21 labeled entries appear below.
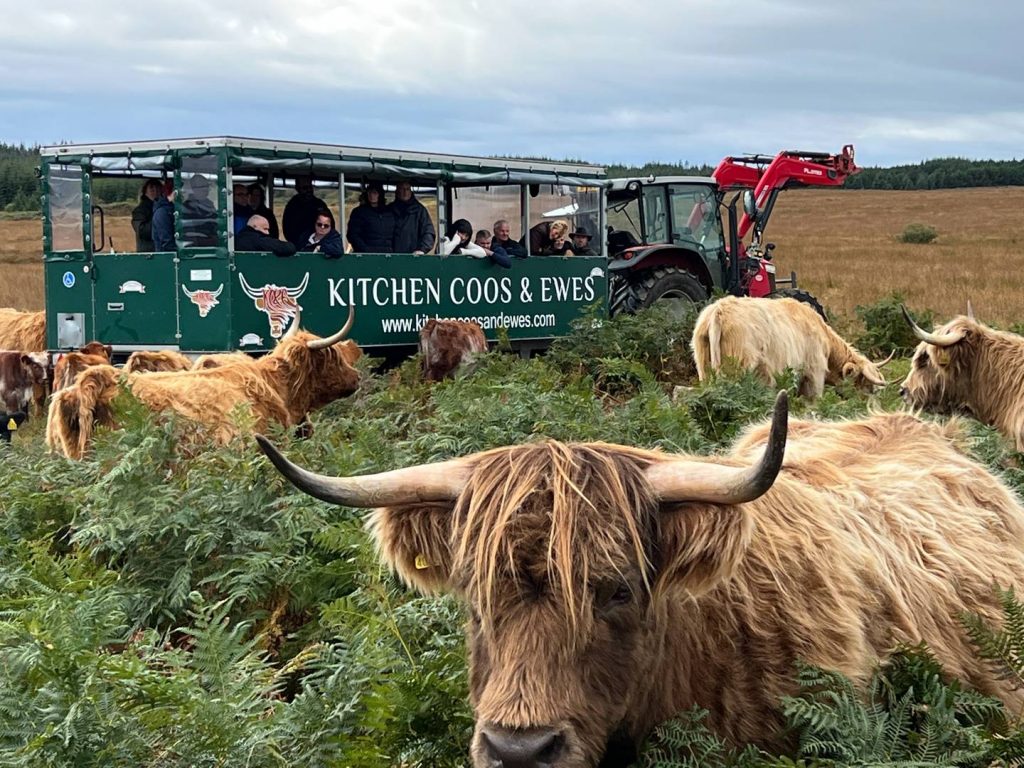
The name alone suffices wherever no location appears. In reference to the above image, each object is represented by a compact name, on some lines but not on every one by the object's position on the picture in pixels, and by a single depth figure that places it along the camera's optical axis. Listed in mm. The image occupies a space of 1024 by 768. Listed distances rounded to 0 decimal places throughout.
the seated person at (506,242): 14219
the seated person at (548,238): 14883
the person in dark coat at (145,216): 12969
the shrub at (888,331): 16688
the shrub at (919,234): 53281
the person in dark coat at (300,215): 12414
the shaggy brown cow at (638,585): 2633
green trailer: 11305
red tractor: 16562
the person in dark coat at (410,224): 13180
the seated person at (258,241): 11492
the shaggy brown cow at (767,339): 10898
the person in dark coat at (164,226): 12000
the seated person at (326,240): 12000
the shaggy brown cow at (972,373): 8633
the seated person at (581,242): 15211
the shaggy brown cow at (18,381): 10766
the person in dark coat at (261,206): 12164
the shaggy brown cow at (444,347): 11961
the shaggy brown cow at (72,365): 9016
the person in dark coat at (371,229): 12856
